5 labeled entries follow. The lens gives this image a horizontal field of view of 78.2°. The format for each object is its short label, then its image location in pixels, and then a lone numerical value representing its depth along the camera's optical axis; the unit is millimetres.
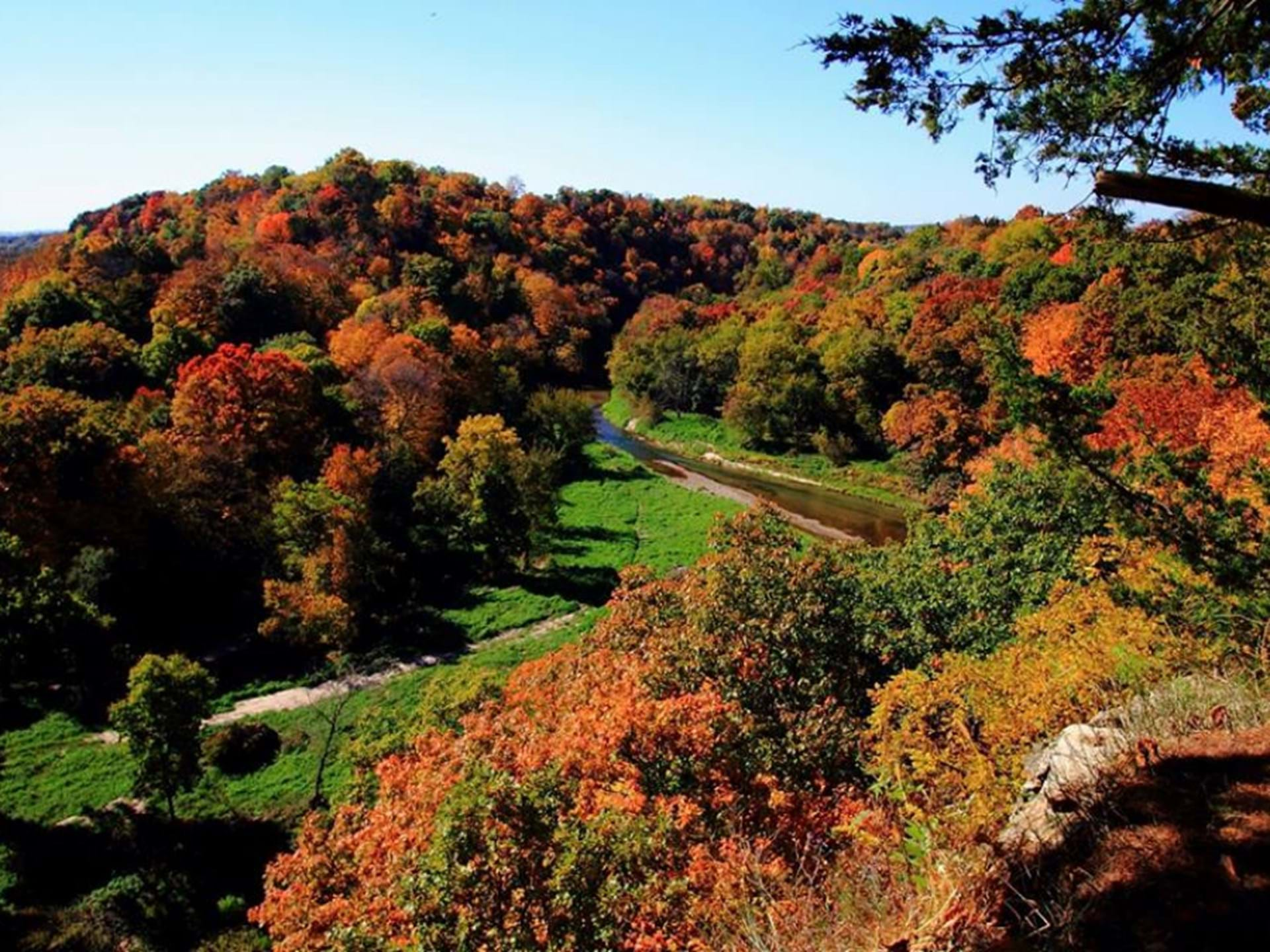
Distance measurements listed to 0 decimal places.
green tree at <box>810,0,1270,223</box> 7469
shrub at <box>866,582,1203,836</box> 9141
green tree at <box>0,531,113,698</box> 22422
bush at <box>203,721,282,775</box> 23641
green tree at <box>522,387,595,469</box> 54312
